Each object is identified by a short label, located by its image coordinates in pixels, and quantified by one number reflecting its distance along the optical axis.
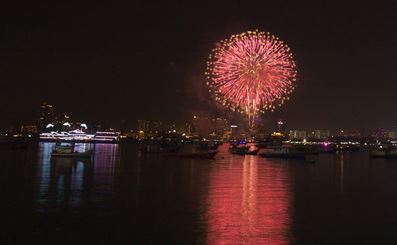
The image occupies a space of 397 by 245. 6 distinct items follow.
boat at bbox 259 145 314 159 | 53.75
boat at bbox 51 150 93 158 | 44.65
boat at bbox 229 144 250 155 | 62.17
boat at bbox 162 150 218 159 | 47.31
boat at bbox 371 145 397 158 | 60.53
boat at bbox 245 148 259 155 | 62.75
